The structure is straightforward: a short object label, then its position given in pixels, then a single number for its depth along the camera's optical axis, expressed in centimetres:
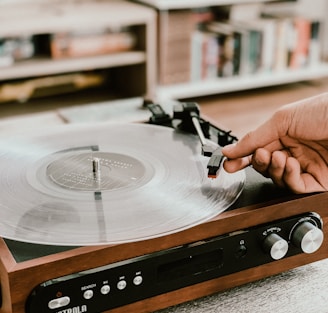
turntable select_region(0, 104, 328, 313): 68
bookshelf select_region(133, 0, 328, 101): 292
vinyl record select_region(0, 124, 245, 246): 71
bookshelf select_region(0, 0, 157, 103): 262
